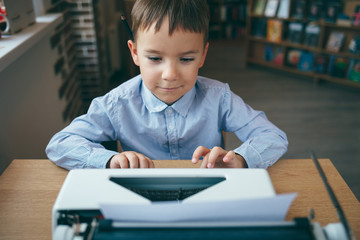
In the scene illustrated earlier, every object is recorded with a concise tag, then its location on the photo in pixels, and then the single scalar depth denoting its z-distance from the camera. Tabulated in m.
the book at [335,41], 4.11
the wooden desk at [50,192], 0.73
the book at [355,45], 3.95
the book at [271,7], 4.65
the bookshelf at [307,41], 4.05
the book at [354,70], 4.00
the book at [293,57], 4.61
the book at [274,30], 4.66
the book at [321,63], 4.28
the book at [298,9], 4.33
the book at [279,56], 4.77
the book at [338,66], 4.14
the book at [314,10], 4.19
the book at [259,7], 4.80
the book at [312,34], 4.30
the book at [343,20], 3.96
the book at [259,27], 4.83
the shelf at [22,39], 1.35
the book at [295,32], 4.46
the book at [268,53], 4.88
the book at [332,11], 4.04
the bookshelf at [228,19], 6.59
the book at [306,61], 4.45
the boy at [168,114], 0.91
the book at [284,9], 4.50
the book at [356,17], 3.86
